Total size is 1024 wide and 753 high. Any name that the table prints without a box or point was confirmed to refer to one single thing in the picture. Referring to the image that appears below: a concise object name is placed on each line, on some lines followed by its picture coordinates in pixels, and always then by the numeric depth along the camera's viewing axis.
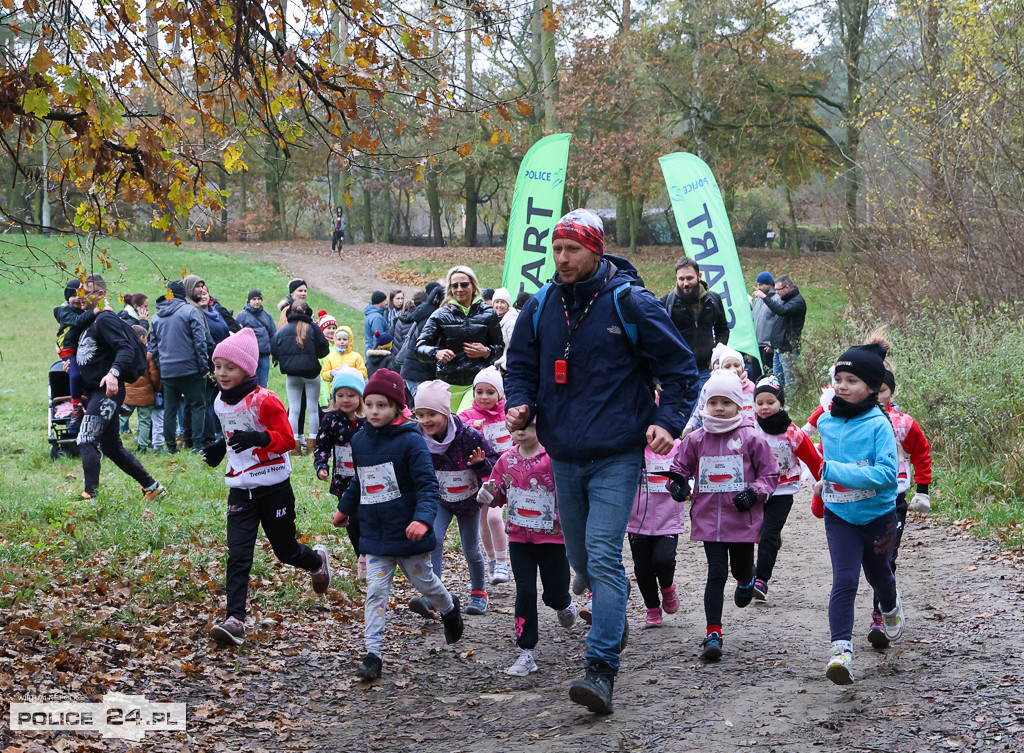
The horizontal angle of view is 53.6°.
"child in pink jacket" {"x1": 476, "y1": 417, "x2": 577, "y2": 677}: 5.99
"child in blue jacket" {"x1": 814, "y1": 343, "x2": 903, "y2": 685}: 5.39
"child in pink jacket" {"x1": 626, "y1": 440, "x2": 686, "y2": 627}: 6.67
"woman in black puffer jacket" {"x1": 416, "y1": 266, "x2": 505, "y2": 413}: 9.11
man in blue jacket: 5.10
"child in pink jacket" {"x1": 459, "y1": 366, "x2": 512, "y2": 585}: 7.75
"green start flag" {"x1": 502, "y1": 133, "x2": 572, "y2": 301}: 12.64
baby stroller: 12.79
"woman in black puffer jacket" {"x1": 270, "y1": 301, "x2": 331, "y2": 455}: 13.73
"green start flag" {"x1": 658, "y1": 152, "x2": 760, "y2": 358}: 13.25
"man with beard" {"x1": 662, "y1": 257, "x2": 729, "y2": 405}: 10.64
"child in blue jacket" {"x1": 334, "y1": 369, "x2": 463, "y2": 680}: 6.05
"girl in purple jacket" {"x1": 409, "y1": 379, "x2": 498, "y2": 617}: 7.02
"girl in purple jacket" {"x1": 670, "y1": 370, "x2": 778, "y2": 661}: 6.25
